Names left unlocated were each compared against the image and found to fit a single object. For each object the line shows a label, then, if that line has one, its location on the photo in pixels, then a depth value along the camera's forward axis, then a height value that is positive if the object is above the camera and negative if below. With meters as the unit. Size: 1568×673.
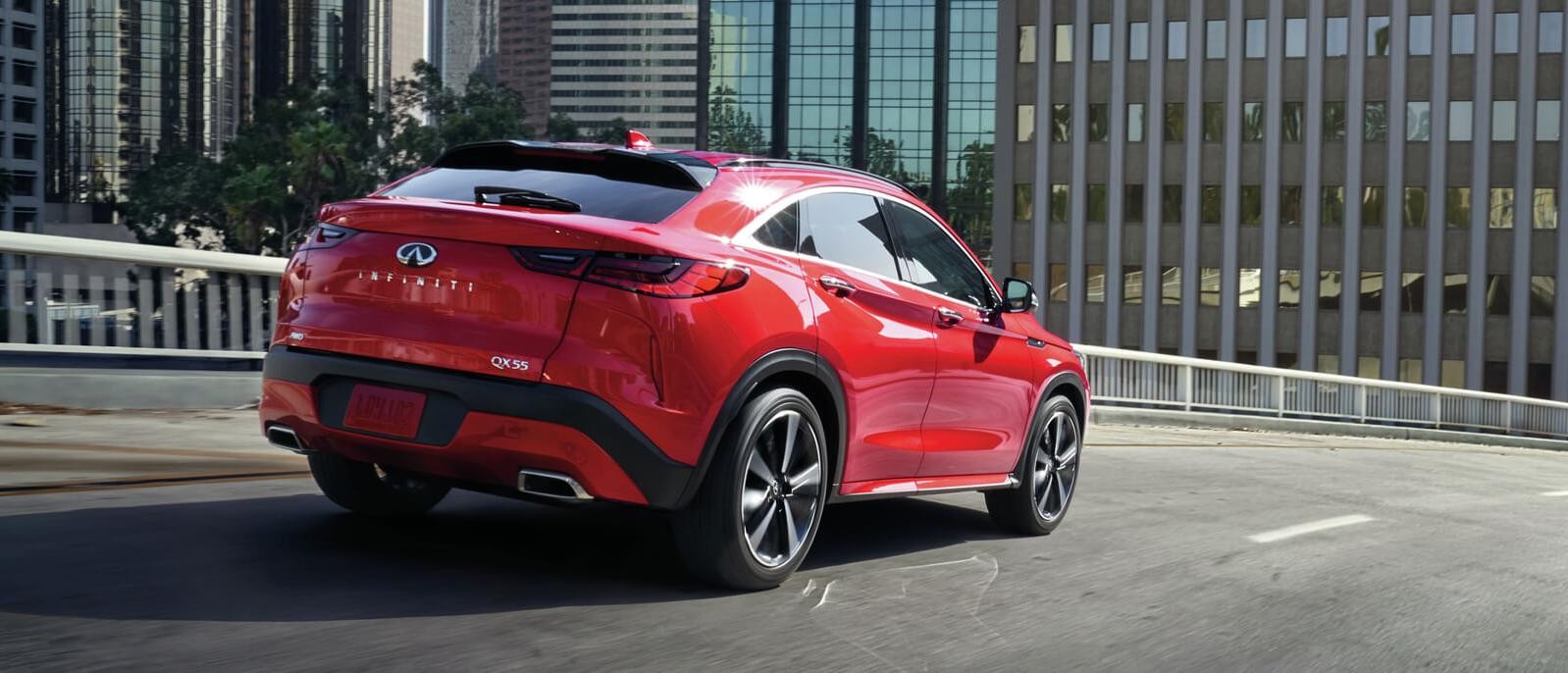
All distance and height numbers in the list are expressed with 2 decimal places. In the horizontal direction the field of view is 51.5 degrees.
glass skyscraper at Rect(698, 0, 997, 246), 124.94 +14.24
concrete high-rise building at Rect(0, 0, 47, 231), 141.95 +12.95
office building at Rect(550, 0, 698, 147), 173.12 +21.60
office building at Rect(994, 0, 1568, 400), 60.91 +3.60
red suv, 4.99 -0.27
